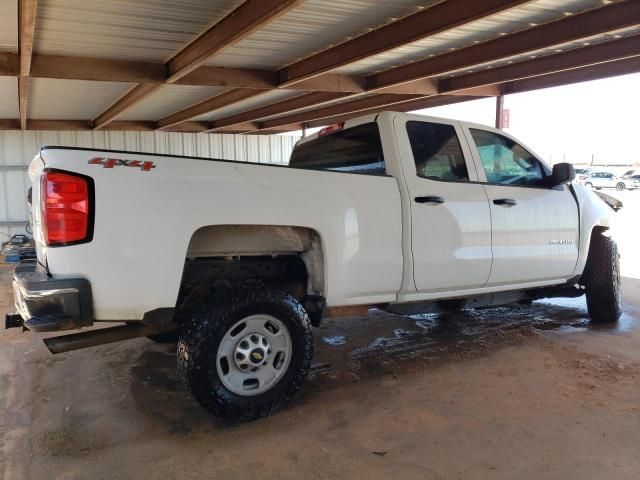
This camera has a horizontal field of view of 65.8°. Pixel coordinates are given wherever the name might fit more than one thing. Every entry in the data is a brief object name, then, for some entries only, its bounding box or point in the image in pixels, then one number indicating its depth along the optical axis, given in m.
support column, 10.12
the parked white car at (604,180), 35.28
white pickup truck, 2.72
